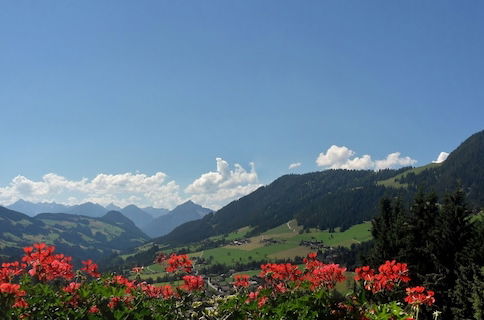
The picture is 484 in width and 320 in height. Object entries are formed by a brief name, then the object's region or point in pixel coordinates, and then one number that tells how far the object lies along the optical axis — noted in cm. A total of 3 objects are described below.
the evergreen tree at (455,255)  2908
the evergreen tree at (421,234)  3539
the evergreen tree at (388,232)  3894
